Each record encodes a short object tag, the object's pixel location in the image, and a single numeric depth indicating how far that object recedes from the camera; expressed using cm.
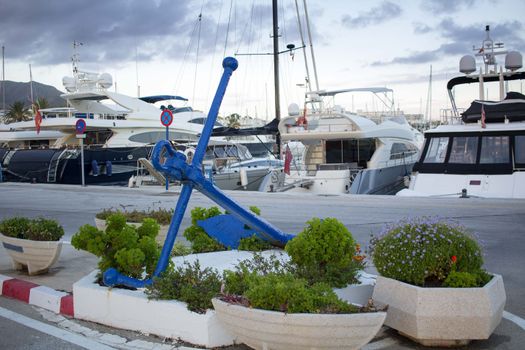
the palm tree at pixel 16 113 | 8894
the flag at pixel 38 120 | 3853
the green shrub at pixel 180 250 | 819
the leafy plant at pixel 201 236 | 846
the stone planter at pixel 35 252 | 821
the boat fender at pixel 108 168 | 3772
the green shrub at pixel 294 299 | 454
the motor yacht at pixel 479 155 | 1983
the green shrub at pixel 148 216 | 952
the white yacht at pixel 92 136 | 3631
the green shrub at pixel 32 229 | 827
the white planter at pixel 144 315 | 527
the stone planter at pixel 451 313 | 504
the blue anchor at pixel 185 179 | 579
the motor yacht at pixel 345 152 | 2481
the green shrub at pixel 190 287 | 545
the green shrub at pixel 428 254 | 531
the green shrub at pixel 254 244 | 823
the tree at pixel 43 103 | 8606
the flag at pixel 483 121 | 2097
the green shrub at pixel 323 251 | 600
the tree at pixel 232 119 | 11084
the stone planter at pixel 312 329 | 439
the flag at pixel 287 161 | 2549
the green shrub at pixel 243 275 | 533
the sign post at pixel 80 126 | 2297
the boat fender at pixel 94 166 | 3666
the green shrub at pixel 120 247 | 618
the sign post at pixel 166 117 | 2123
